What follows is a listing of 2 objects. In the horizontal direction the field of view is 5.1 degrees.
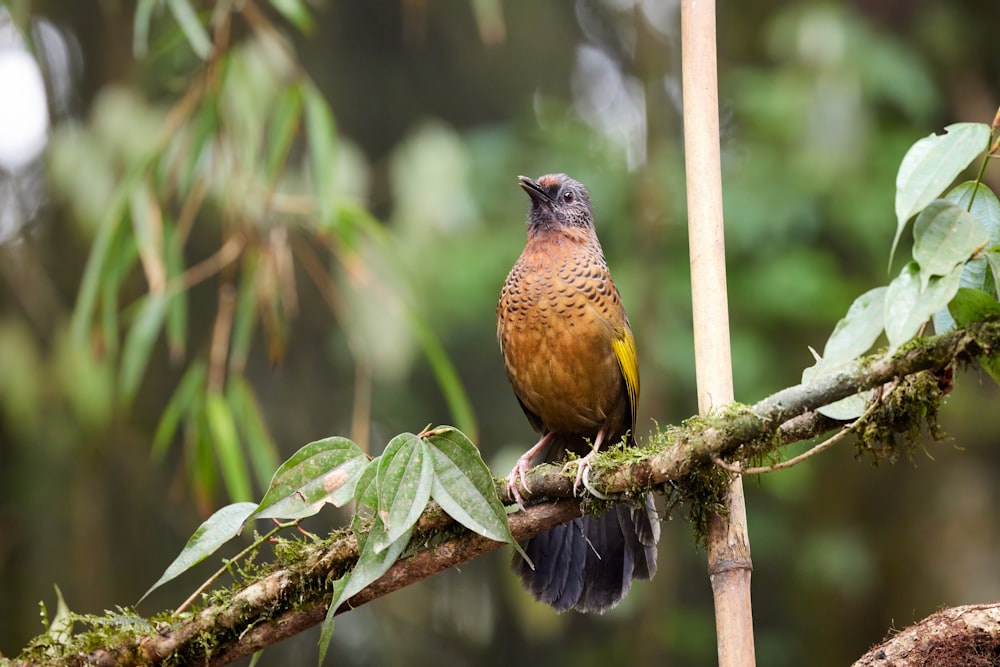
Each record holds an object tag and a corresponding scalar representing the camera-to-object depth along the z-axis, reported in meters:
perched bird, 5.82
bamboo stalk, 5.59
